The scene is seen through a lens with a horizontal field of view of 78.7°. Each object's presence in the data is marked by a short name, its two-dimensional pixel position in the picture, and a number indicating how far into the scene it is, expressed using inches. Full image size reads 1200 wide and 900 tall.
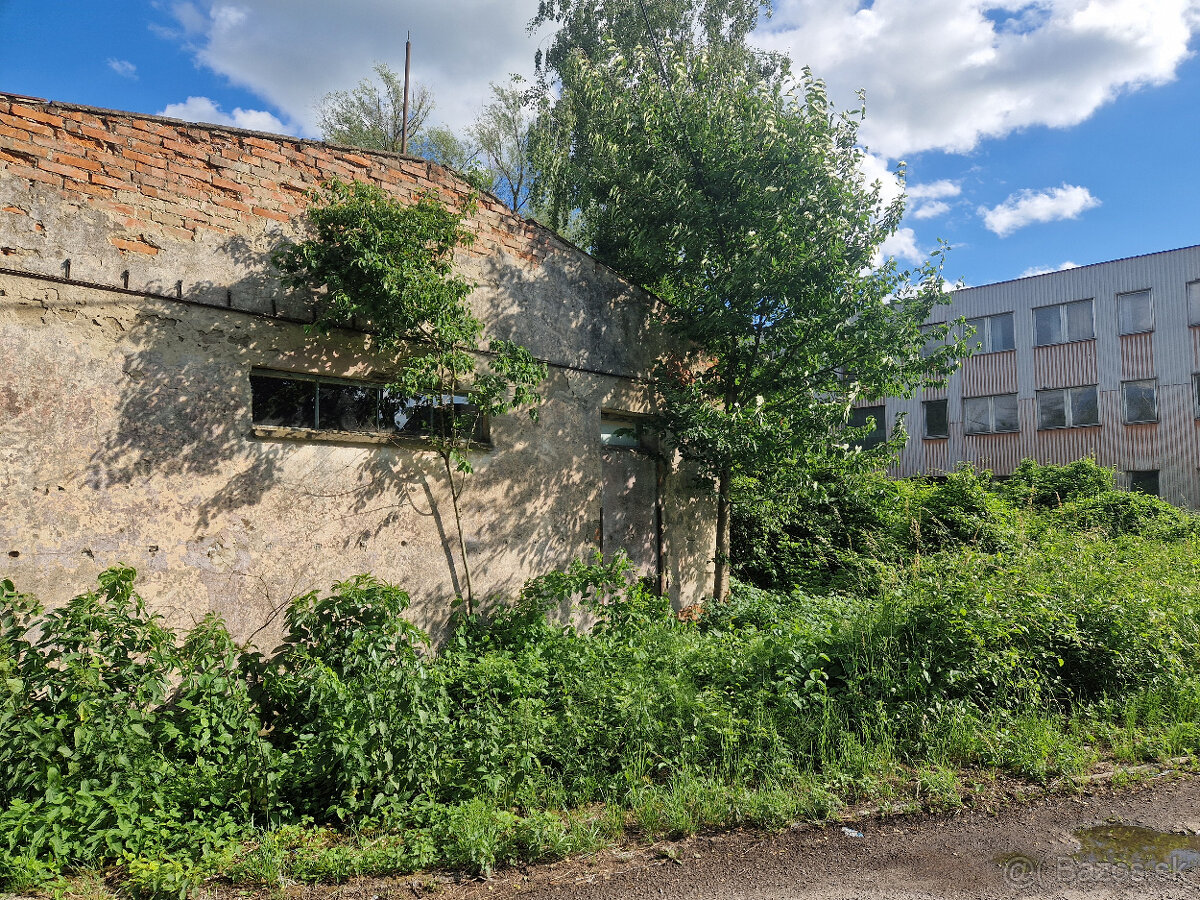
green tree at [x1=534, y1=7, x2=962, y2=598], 298.8
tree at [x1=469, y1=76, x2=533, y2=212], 767.1
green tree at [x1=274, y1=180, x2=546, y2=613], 215.6
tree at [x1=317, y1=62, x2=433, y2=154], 771.4
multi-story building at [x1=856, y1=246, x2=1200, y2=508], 782.5
